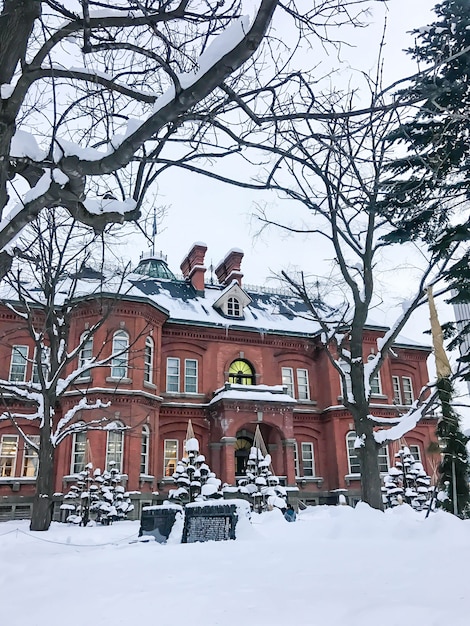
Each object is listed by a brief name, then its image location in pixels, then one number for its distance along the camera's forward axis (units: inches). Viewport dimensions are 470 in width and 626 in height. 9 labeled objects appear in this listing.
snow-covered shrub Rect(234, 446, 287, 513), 745.6
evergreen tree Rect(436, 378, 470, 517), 423.2
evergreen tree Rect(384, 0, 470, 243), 401.4
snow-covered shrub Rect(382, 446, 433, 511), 803.4
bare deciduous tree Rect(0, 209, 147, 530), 481.1
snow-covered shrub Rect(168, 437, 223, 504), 714.2
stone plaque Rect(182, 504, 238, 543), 381.7
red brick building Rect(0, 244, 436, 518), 855.7
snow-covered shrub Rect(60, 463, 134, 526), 712.4
